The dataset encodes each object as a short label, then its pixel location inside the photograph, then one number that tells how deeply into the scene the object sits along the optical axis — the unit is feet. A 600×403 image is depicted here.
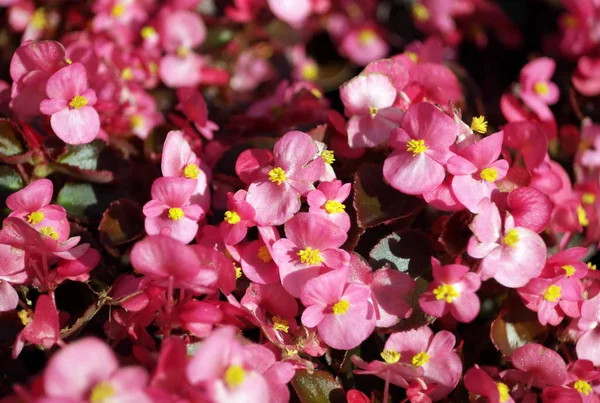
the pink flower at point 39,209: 1.53
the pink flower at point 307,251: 1.52
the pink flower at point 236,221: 1.52
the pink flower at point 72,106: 1.57
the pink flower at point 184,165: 1.57
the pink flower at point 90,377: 1.34
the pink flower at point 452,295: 1.50
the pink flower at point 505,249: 1.52
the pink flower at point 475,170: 1.54
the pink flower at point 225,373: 1.36
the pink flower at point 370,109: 1.61
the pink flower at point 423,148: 1.54
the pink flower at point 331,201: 1.54
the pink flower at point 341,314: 1.50
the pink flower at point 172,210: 1.55
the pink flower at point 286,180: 1.54
